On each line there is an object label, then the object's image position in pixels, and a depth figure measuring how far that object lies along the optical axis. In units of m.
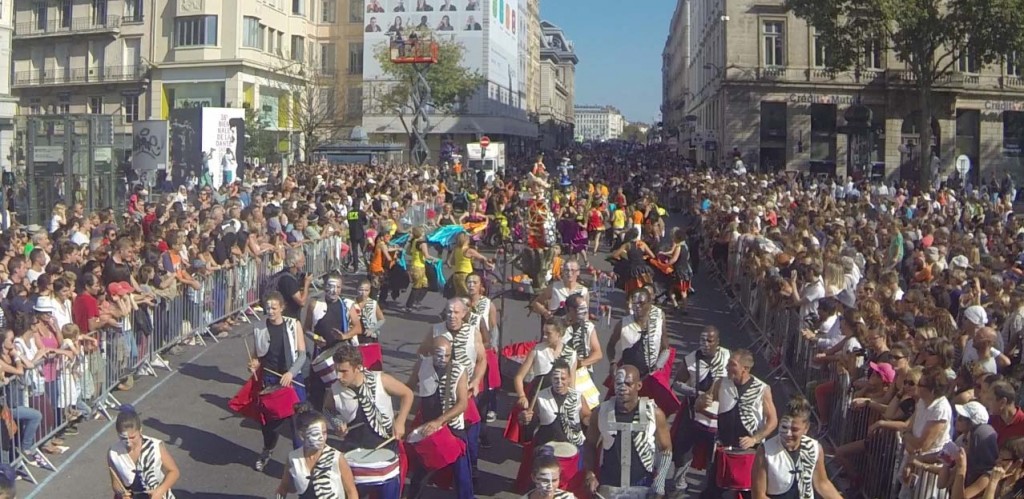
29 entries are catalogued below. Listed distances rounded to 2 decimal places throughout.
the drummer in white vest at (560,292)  11.46
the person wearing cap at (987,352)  9.23
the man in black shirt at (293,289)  12.45
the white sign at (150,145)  29.58
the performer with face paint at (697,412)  8.09
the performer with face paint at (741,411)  7.43
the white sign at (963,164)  29.97
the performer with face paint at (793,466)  6.34
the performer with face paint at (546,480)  5.64
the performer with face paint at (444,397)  7.77
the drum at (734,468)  7.12
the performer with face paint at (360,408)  7.42
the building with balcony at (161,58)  54.47
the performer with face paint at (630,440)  7.18
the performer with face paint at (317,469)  6.23
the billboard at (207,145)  28.59
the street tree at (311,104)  54.53
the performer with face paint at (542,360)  8.48
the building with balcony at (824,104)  50.66
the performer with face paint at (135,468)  6.64
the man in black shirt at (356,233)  20.97
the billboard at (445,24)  67.38
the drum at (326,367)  9.47
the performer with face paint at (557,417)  7.74
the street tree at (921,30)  36.41
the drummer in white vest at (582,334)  9.21
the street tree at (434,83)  61.12
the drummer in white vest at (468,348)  8.39
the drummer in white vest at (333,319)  10.22
